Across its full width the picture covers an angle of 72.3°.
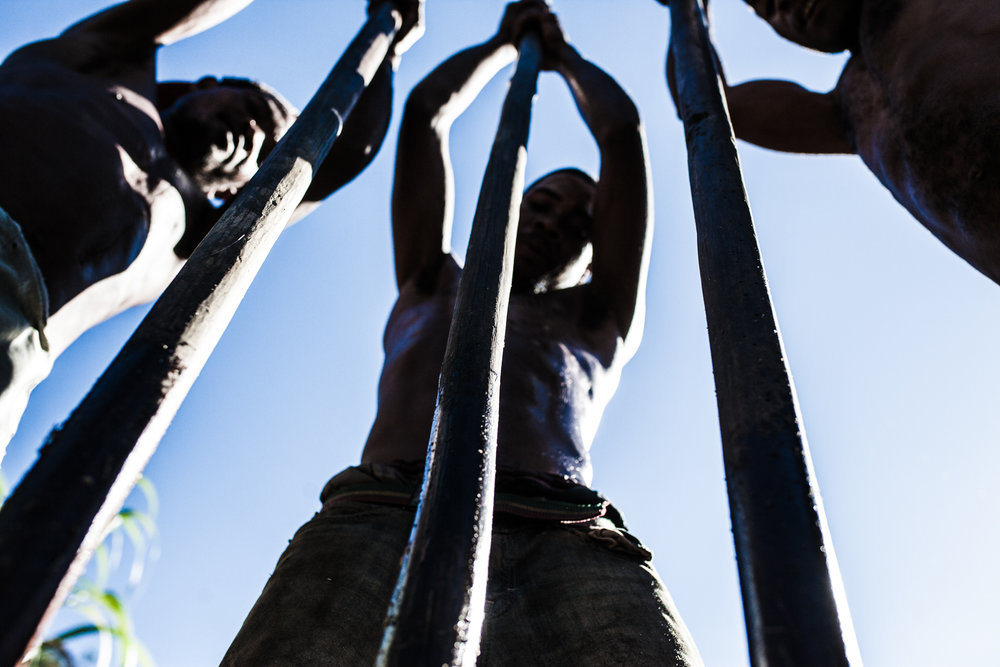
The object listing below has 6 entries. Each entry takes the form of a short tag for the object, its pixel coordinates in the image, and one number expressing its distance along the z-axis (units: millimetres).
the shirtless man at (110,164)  1909
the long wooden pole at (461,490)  582
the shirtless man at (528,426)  1399
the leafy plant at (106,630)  3266
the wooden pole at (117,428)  540
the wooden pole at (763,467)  550
